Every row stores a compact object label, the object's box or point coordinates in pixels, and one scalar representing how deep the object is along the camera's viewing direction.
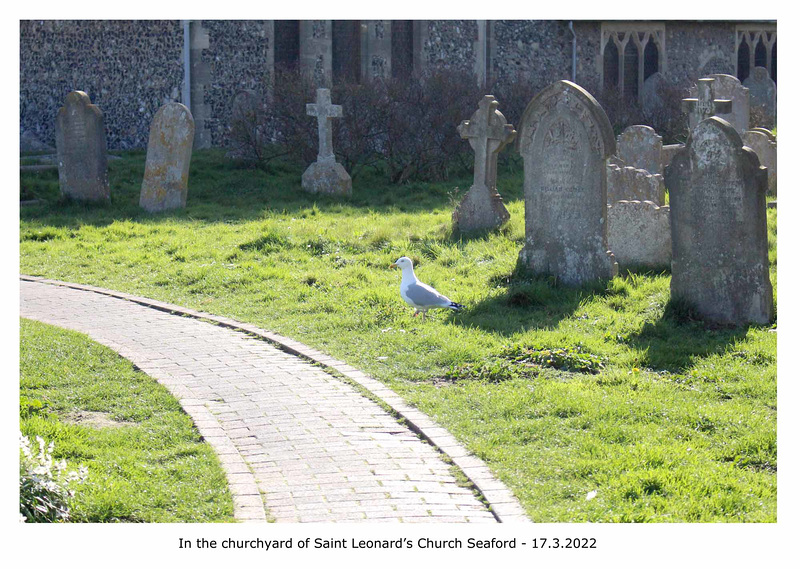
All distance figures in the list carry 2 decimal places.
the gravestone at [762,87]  28.86
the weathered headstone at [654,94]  21.99
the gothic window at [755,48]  29.84
